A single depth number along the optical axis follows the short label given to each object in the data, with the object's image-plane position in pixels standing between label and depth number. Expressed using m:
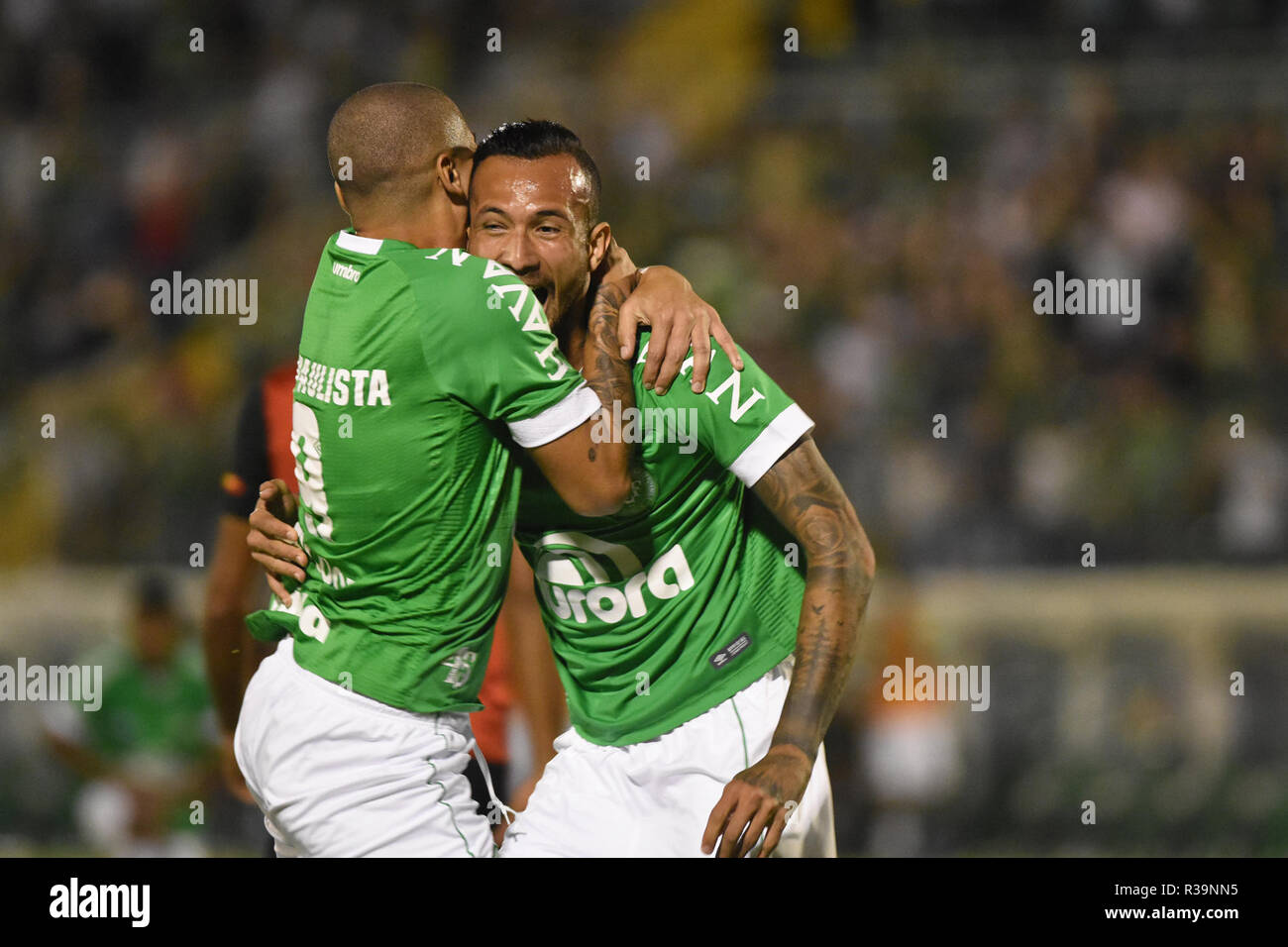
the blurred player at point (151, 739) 11.87
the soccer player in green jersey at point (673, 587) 5.80
